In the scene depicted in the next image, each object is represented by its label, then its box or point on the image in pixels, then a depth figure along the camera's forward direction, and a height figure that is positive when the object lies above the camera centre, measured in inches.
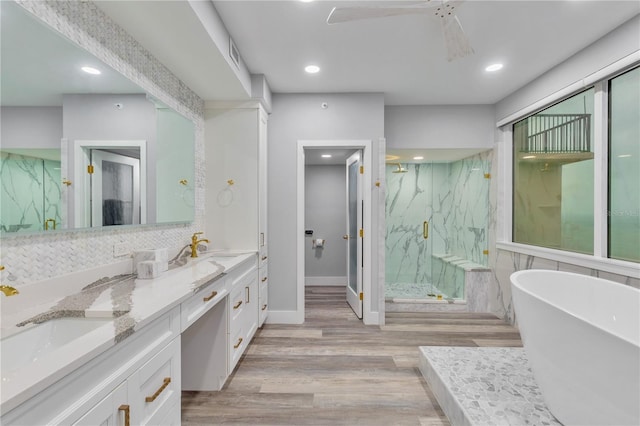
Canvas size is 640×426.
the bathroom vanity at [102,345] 28.7 -17.4
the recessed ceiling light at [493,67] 110.3 +54.3
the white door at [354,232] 140.5 -11.6
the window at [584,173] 88.0 +13.3
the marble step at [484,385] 67.0 -47.3
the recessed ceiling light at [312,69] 109.8 +53.8
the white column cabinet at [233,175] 118.2 +14.3
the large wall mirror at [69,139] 47.1 +14.8
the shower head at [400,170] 189.3 +25.8
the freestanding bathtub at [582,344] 49.2 -27.4
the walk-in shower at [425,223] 178.1 -8.7
